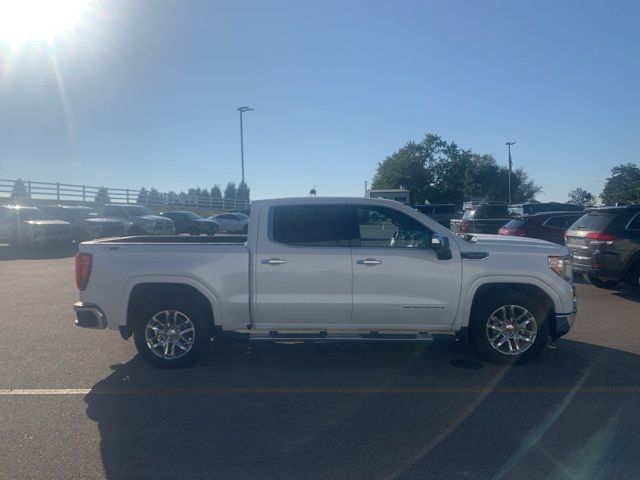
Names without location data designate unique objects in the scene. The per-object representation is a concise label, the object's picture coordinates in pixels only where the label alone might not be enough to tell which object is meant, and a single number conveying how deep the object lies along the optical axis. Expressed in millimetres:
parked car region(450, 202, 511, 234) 19859
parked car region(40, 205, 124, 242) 23734
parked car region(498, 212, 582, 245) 15086
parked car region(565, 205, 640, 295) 10555
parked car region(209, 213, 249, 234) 35750
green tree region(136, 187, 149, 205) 42094
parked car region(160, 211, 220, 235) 32281
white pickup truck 6430
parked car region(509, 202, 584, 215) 23234
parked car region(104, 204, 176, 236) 25875
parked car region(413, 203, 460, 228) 30834
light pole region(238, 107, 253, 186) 42656
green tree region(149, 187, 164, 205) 44438
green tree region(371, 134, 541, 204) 58188
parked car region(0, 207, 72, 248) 21062
